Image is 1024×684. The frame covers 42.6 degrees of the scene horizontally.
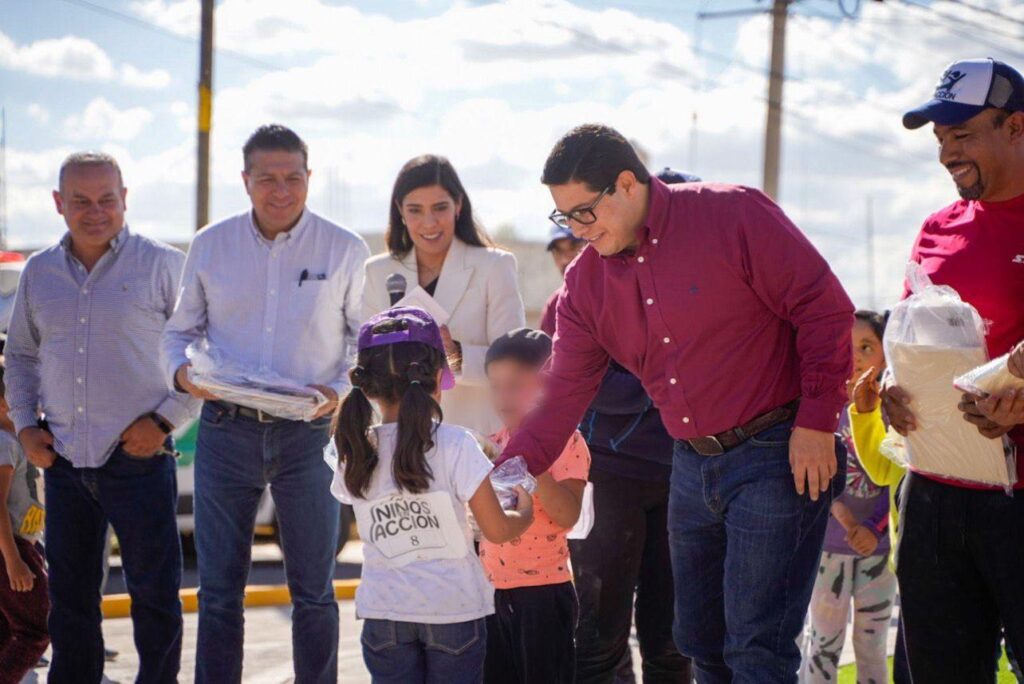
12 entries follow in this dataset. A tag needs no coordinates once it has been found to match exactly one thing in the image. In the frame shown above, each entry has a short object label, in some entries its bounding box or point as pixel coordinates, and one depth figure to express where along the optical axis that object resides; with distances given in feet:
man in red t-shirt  13.38
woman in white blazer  18.66
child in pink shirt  16.03
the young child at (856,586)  20.90
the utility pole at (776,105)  59.98
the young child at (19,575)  19.61
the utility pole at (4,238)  37.33
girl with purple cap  14.14
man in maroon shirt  13.83
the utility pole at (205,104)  53.16
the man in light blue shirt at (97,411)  19.45
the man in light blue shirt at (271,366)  18.97
